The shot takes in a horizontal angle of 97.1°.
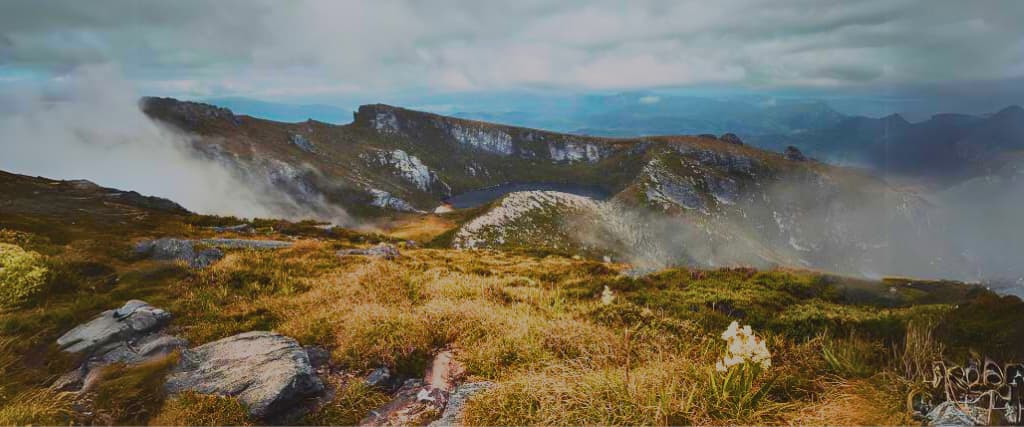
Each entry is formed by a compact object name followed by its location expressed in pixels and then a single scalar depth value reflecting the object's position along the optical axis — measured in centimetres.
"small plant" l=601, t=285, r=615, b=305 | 1371
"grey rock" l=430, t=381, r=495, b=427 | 748
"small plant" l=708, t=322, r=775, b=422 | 652
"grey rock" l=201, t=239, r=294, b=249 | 2484
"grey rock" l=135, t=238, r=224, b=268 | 1804
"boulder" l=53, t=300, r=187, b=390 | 894
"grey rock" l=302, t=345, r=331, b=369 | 988
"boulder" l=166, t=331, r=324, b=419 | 797
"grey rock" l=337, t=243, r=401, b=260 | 2550
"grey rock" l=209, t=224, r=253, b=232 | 3681
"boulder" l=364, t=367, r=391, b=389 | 906
